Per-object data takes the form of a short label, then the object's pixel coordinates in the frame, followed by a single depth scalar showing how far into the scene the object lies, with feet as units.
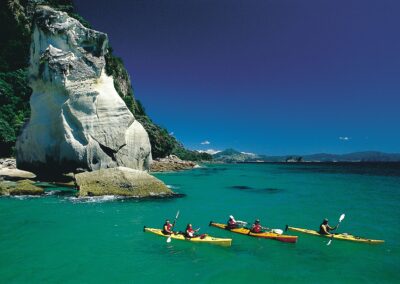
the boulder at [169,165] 248.18
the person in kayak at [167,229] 62.54
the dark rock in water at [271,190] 145.28
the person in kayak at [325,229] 65.97
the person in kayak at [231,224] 69.41
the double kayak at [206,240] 58.75
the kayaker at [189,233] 60.90
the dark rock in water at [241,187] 156.11
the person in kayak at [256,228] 65.02
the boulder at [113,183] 97.76
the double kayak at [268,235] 62.03
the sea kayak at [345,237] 62.54
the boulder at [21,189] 100.22
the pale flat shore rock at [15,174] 122.93
